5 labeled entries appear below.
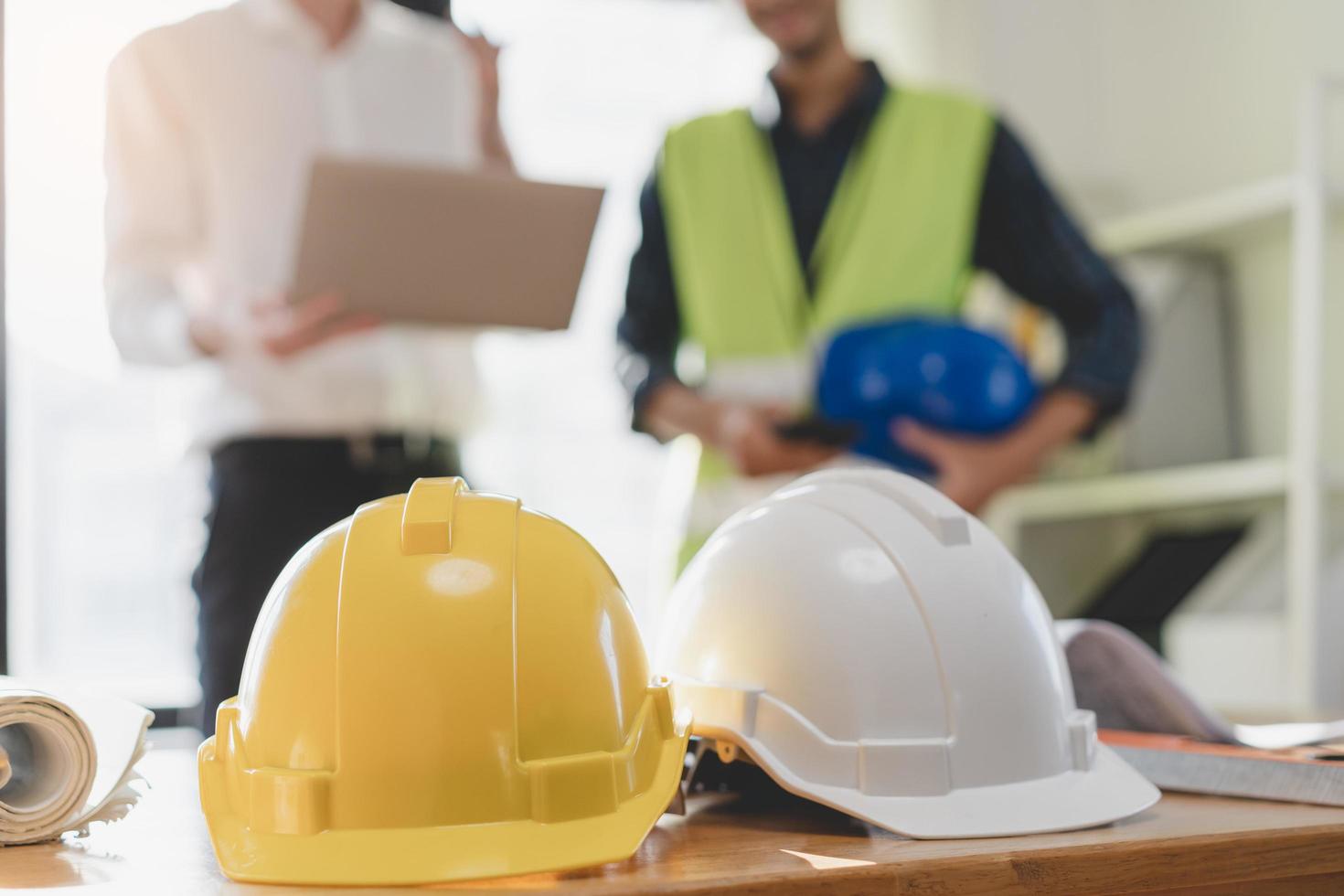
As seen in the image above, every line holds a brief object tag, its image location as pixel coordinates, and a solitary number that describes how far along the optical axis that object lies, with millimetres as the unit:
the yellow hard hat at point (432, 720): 1655
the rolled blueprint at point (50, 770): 1741
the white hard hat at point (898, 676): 1758
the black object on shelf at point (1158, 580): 3443
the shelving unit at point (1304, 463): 3066
